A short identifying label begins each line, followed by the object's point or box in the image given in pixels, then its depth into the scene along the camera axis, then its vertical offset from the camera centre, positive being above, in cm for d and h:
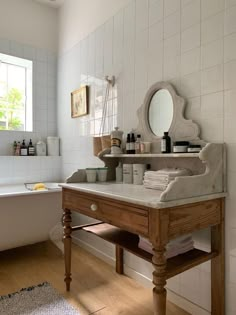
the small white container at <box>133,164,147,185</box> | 180 -14
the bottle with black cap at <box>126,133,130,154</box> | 188 +6
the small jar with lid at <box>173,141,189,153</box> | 151 +4
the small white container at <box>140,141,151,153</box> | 179 +4
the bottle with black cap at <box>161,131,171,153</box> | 162 +5
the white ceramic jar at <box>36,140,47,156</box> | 304 +6
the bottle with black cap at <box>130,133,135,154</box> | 187 +4
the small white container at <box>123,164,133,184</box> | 188 -16
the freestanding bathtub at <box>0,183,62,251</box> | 222 -59
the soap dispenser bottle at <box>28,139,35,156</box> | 297 +3
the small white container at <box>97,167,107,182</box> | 200 -17
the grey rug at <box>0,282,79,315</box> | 162 -103
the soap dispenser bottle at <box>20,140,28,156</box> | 292 +3
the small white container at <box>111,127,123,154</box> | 193 +9
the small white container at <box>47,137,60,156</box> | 308 +9
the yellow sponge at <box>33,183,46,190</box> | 259 -36
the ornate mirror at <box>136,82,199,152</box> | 160 +25
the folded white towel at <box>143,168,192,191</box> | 149 -15
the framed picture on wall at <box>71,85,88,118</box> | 260 +55
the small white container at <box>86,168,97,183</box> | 198 -18
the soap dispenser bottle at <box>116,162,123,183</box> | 201 -17
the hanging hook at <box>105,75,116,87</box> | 224 +65
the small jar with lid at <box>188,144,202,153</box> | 144 +2
